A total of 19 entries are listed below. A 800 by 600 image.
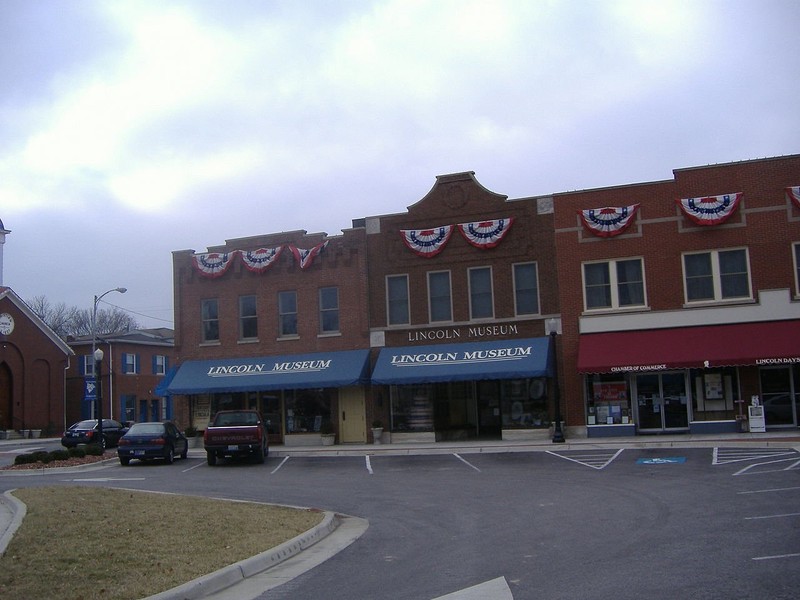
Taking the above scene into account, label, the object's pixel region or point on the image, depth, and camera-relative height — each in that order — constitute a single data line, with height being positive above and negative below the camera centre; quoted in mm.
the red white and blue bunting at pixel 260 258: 36812 +6010
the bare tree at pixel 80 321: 95875 +9946
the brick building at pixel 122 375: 61781 +2230
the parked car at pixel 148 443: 28719 -1288
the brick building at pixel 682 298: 30078 +3004
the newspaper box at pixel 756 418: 29516 -1339
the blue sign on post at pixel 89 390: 59125 +1144
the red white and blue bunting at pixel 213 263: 37750 +6041
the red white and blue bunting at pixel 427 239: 34219 +6047
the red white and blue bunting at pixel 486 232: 33406 +6107
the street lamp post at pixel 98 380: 33594 +1087
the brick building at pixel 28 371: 56594 +2549
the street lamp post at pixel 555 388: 29931 -36
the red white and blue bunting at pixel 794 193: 30062 +6356
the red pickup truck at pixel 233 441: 27656 -1273
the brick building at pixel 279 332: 35375 +2854
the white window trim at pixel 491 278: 33844 +4378
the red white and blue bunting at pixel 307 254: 36125 +5956
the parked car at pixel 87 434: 37875 -1229
